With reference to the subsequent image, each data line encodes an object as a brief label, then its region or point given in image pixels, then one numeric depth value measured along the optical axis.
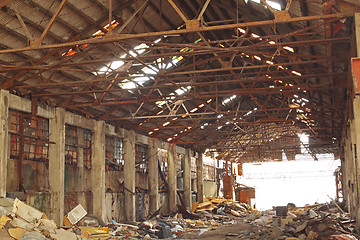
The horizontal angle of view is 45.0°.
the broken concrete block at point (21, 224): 12.20
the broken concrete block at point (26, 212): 13.18
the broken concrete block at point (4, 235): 10.97
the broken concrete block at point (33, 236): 10.94
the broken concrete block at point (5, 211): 12.58
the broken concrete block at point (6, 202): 13.50
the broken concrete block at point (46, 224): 13.36
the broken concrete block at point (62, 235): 12.18
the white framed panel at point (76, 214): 16.12
